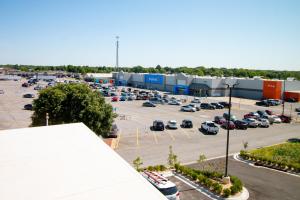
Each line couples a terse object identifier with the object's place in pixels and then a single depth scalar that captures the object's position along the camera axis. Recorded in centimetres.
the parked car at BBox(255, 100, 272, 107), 6357
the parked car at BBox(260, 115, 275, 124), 4503
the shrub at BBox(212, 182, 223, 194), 1814
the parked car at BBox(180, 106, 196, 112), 5316
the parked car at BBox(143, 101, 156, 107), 5722
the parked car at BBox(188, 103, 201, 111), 5462
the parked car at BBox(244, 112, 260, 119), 4636
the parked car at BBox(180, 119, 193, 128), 3906
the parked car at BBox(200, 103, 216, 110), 5669
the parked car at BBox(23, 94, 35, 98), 6512
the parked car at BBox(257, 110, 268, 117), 4809
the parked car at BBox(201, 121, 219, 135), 3594
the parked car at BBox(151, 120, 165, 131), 3662
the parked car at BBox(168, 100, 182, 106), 6138
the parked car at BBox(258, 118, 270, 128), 4191
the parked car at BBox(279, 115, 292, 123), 4634
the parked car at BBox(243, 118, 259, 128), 4128
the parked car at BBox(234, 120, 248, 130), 3962
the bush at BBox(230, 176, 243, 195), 1783
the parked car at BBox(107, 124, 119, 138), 3203
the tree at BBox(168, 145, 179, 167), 2198
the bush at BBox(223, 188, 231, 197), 1765
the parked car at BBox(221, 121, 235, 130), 3903
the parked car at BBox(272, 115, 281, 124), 4563
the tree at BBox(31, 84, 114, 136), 2603
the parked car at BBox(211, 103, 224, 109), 5781
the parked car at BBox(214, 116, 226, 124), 4159
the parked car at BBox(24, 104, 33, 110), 4925
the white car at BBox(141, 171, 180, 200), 1535
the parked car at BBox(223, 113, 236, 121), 4347
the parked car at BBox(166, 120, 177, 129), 3778
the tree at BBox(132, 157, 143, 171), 2040
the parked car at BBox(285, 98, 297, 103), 7206
